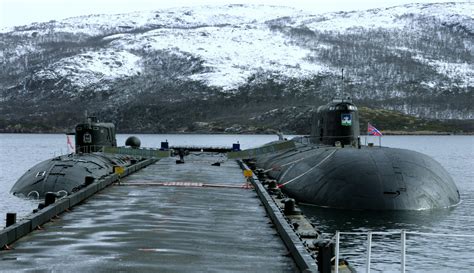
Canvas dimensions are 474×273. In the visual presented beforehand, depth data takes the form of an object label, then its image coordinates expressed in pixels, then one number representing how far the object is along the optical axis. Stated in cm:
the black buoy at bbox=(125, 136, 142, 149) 7869
